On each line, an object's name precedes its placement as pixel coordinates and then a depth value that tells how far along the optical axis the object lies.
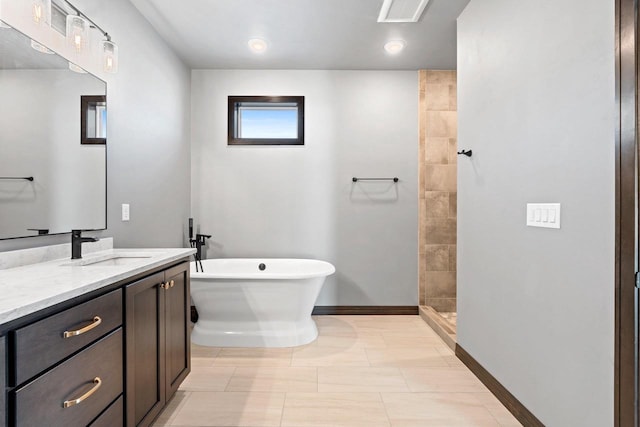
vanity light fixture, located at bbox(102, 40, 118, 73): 2.04
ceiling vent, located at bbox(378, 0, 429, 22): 2.47
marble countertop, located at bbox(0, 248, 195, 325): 0.96
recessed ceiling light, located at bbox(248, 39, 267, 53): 3.11
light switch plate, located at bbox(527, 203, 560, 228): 1.61
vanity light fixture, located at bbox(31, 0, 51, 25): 1.59
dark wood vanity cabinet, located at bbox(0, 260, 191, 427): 0.93
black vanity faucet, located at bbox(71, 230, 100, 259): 1.77
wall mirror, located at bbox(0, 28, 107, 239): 1.54
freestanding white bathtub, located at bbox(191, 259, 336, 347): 2.85
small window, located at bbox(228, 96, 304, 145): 3.79
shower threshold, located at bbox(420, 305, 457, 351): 2.92
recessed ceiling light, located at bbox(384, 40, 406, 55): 3.12
